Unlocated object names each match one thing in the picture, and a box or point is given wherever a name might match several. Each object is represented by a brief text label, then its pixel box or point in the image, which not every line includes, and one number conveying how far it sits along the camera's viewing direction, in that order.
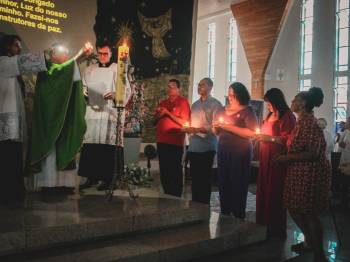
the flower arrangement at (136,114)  7.32
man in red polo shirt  5.14
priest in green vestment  3.99
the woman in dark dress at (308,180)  3.31
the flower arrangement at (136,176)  4.80
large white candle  3.59
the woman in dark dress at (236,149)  4.23
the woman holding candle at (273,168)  4.04
